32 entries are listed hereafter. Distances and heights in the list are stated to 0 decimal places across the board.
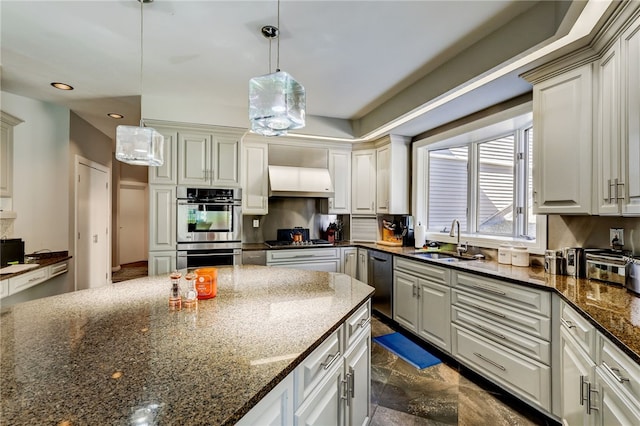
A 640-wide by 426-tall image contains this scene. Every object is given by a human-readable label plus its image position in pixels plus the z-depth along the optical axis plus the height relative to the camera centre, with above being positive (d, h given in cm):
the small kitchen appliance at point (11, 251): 279 -39
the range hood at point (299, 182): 395 +40
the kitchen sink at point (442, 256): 308 -48
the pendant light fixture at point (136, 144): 194 +44
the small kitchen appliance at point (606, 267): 179 -34
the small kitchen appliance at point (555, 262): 218 -37
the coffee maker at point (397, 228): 406 -24
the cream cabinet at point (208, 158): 355 +64
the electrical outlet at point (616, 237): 194 -16
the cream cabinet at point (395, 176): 402 +49
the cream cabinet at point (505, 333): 189 -87
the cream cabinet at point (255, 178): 398 +44
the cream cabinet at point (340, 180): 437 +46
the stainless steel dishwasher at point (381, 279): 346 -83
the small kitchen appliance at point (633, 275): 163 -35
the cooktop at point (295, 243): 392 -44
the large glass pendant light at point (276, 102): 159 +60
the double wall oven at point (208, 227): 352 -19
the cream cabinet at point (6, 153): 291 +57
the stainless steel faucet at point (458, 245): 316 -36
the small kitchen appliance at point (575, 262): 207 -35
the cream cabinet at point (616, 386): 104 -67
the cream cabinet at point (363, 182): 434 +44
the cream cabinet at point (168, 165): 344 +54
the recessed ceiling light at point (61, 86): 303 +129
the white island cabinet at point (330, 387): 91 -67
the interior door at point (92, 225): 410 -21
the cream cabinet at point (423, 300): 267 -88
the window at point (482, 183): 288 +33
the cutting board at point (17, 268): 260 -53
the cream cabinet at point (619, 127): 155 +48
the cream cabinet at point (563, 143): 188 +47
